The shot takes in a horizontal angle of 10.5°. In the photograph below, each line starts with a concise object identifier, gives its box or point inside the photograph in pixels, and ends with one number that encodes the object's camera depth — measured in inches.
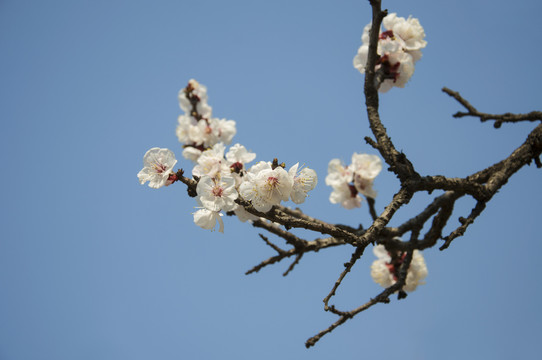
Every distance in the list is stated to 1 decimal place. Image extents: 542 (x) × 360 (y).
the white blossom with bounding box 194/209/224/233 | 70.0
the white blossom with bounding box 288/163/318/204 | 70.0
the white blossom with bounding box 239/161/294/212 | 69.4
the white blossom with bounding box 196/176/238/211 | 69.4
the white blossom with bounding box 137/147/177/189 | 70.6
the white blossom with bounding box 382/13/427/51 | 74.2
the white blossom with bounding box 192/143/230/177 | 71.7
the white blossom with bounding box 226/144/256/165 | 72.4
